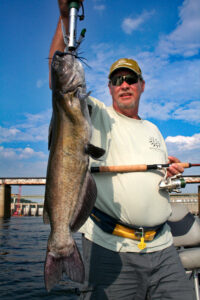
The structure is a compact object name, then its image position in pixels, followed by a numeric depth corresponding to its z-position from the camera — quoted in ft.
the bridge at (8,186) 98.63
